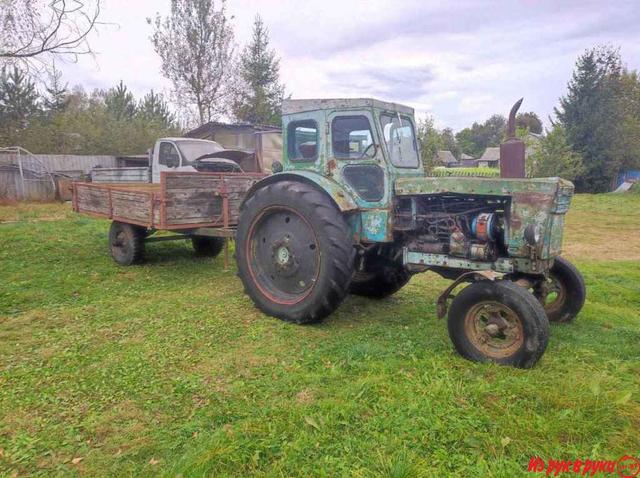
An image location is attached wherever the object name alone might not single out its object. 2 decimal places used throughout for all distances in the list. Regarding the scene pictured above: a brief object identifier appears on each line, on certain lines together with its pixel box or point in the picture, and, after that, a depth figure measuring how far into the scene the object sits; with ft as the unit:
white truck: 32.27
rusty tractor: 11.39
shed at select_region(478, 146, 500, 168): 202.59
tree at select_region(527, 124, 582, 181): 77.41
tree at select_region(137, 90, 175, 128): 92.60
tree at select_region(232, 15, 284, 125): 77.97
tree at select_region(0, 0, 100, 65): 25.32
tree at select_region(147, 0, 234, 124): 73.10
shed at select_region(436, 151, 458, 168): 193.45
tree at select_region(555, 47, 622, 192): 81.30
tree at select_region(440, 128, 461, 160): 215.43
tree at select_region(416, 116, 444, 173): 69.63
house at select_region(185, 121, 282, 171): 52.85
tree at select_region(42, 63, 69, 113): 86.12
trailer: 18.99
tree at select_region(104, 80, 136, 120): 99.66
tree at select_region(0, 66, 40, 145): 73.92
